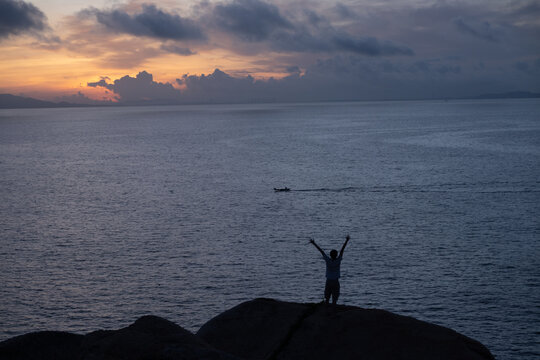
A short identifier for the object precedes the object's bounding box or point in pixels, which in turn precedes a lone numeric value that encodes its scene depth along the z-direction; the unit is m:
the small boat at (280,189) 87.19
